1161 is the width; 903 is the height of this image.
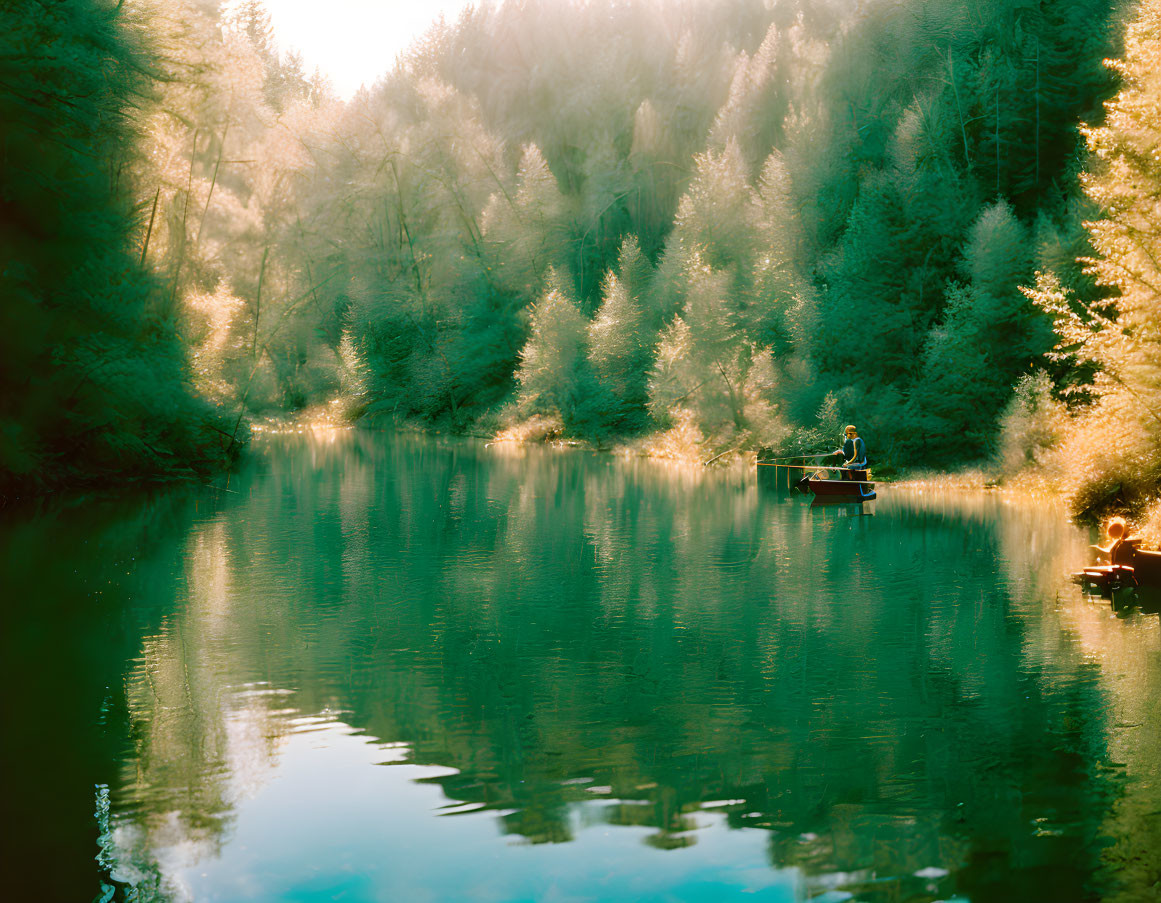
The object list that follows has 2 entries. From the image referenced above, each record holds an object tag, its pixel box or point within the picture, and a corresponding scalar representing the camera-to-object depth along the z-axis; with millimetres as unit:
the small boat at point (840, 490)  29547
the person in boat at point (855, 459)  30719
